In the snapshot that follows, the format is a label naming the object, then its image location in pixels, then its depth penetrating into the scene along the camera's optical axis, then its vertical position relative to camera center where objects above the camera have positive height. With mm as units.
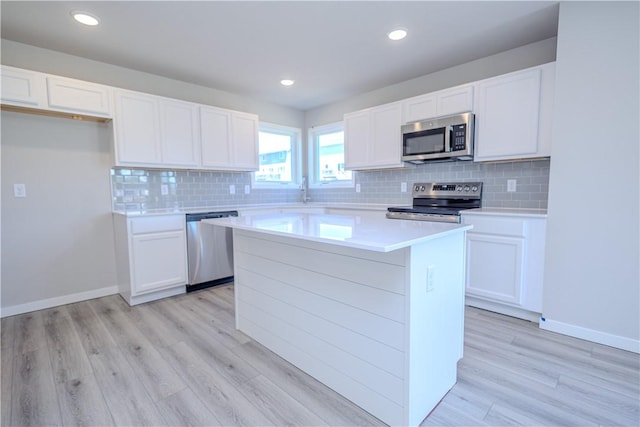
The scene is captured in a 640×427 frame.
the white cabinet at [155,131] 2973 +643
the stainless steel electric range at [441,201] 2934 -129
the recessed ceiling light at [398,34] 2512 +1333
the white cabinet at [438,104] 2922 +891
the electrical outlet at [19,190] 2712 +29
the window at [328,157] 4629 +549
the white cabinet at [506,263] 2424 -631
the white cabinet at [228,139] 3590 +656
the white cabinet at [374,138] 3531 +656
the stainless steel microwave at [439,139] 2879 +519
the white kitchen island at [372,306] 1340 -605
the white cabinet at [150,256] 2912 -649
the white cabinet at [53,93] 2424 +862
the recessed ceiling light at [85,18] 2199 +1311
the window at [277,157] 4578 +547
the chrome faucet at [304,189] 5055 +33
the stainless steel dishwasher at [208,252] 3285 -684
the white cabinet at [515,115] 2484 +654
